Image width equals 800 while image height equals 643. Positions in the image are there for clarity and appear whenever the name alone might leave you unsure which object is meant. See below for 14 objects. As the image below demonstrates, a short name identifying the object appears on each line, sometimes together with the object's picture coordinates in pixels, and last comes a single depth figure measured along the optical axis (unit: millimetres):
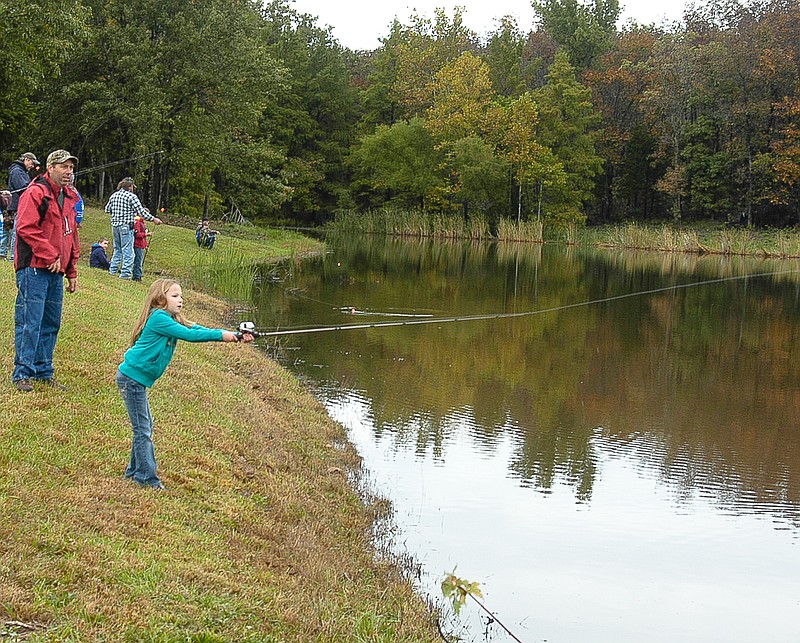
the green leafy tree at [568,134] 59375
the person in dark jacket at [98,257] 17859
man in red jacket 7398
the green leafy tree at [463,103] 60188
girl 6098
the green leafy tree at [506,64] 67500
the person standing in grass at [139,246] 17625
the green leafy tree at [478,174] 58469
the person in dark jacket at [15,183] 11751
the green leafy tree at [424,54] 65062
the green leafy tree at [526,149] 58094
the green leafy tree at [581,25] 70688
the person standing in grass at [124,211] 16516
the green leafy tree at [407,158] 61375
